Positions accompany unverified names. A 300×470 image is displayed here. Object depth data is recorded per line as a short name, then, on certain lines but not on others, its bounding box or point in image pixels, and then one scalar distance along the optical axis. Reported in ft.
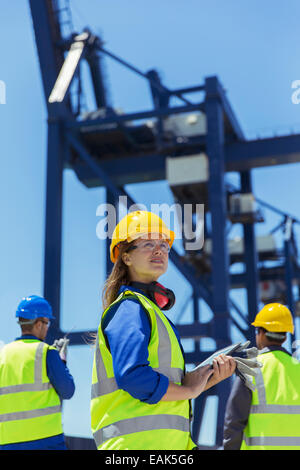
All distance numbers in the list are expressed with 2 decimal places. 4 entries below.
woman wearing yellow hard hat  8.27
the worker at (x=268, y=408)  12.95
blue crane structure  69.05
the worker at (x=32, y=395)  14.53
